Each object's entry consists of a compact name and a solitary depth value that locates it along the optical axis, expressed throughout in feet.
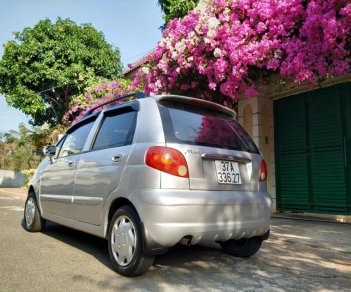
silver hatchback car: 10.54
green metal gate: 23.71
